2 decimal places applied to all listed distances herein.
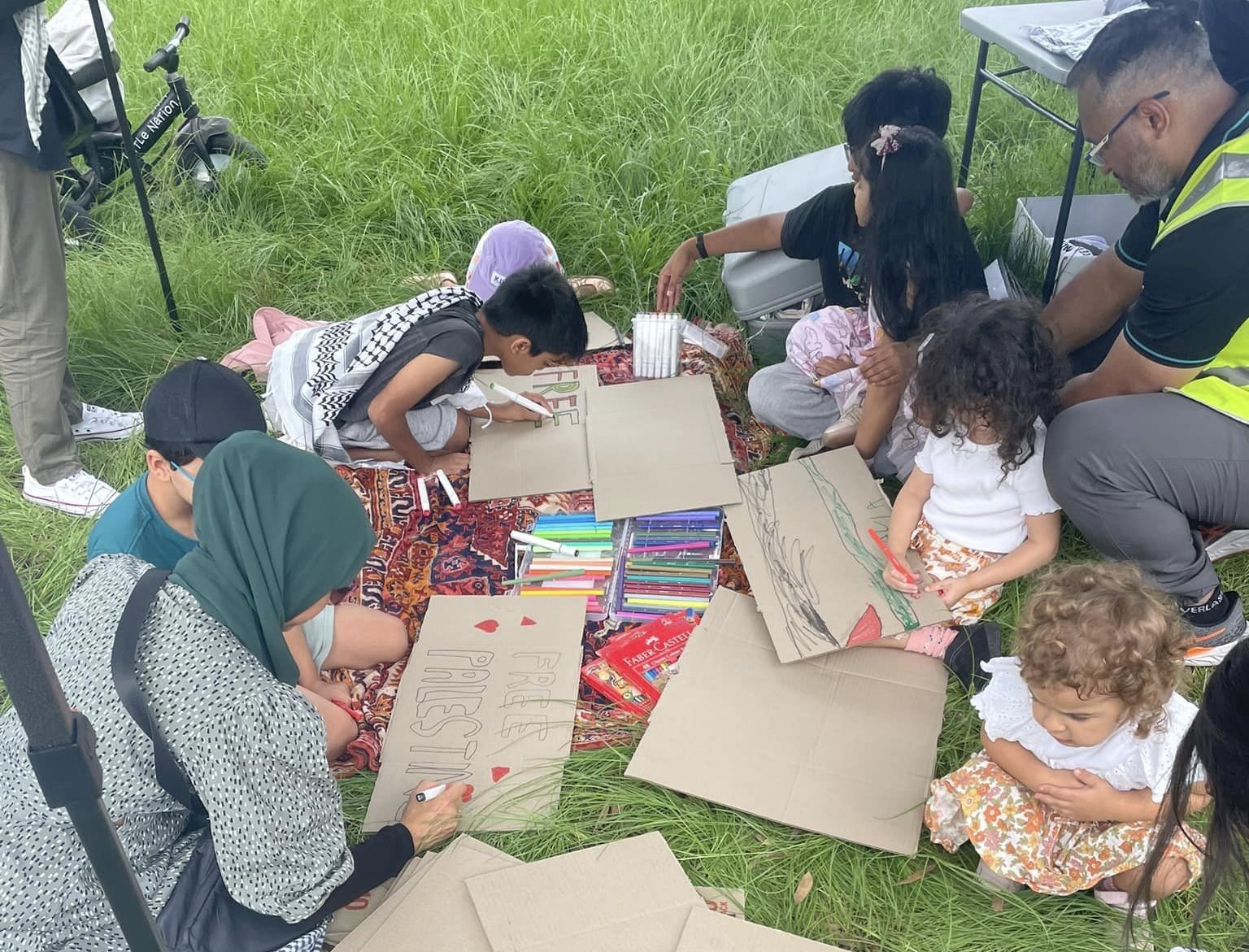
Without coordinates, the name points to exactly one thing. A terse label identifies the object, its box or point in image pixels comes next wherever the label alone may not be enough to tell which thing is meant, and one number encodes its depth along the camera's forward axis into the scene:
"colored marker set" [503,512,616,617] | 2.52
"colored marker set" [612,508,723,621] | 2.47
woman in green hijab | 1.43
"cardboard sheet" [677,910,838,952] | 1.71
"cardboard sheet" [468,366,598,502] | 2.80
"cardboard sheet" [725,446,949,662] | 2.21
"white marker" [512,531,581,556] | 2.60
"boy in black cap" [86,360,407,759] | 1.96
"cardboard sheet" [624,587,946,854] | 1.95
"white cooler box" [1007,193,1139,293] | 3.17
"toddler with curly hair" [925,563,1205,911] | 1.57
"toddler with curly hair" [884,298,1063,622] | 2.11
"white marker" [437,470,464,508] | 2.81
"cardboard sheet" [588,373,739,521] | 2.66
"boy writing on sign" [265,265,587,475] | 2.70
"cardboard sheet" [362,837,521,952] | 1.73
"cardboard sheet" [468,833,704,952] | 1.72
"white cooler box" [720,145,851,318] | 3.10
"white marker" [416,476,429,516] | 2.80
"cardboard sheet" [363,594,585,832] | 2.04
